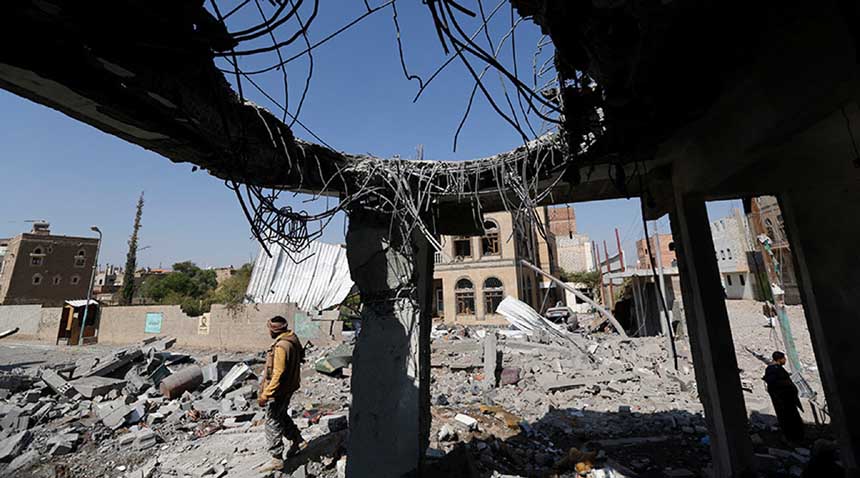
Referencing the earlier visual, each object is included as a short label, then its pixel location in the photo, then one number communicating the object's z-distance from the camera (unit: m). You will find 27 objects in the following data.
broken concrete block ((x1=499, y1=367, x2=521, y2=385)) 8.69
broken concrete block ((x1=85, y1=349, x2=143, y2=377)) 8.88
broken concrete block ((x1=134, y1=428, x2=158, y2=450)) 5.60
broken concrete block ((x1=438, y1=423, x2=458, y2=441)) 5.35
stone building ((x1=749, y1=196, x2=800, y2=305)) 16.36
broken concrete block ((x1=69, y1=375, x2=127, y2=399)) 7.77
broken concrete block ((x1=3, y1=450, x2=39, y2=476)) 5.05
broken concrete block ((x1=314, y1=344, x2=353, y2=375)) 9.86
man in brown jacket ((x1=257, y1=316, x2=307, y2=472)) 4.53
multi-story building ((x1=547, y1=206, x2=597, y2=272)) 39.81
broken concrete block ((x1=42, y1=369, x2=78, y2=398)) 7.84
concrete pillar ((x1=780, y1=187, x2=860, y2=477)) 3.72
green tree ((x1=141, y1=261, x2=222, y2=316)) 31.92
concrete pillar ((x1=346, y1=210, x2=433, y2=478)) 3.64
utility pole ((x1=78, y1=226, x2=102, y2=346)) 18.77
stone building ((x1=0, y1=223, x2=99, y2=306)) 31.42
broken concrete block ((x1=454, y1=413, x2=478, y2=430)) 5.75
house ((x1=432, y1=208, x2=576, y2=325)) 22.14
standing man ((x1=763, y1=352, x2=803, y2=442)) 4.97
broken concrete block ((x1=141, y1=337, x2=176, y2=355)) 12.69
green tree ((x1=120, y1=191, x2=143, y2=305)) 28.46
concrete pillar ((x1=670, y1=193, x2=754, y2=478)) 3.32
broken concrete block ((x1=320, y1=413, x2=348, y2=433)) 5.71
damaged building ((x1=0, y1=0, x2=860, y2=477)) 1.63
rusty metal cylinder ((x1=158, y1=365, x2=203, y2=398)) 7.97
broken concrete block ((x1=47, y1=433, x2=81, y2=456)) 5.50
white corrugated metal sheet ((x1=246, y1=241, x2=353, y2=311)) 17.23
